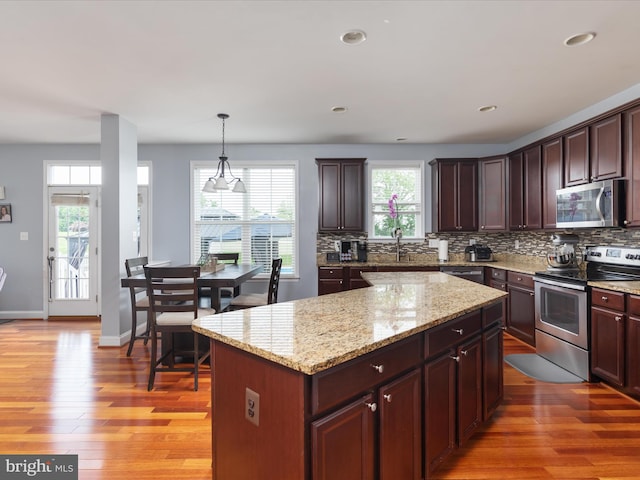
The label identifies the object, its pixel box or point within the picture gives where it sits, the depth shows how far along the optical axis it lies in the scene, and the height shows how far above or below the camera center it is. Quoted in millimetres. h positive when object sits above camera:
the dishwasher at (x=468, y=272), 4730 -445
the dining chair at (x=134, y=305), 3625 -669
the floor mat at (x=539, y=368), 3054 -1209
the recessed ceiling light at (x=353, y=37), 2391 +1398
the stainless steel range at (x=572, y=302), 3023 -588
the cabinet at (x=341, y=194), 5051 +652
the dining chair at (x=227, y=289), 4315 -618
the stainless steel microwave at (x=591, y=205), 3078 +319
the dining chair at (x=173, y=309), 2924 -586
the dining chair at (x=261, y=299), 3838 -663
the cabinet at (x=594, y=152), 3125 +830
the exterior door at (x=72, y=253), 5270 -190
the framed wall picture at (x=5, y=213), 5266 +411
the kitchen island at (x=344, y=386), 1129 -566
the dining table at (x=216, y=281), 3162 -377
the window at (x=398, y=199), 5438 +622
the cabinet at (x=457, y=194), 5094 +650
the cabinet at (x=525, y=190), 4250 +620
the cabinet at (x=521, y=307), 3861 -784
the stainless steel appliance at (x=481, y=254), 5133 -219
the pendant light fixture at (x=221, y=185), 3973 +632
